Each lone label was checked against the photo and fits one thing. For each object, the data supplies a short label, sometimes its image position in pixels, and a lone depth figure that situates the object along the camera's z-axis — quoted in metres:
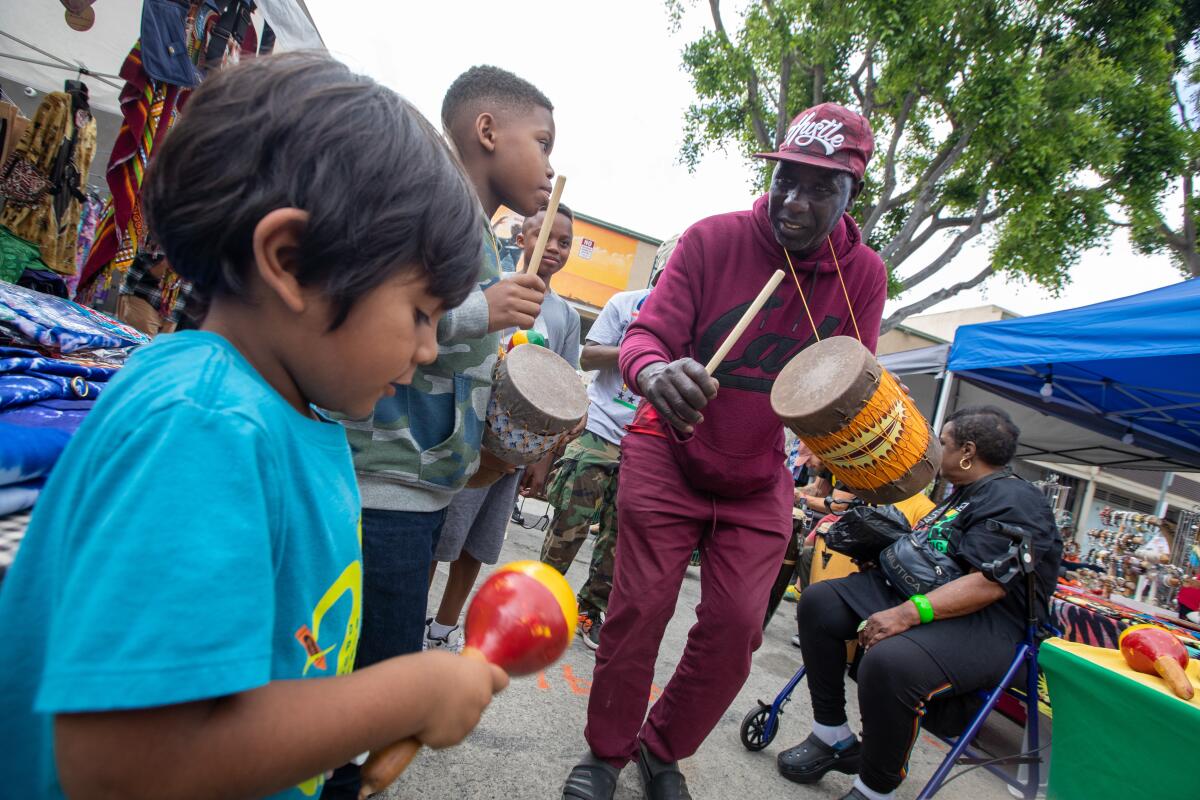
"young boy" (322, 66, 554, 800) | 1.57
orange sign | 25.45
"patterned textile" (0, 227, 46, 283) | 3.68
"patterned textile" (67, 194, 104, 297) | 5.47
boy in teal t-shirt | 0.57
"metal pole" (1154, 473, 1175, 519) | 11.31
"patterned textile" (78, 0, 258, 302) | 3.24
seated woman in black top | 2.51
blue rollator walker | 2.60
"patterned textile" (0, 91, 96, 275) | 3.85
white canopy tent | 4.68
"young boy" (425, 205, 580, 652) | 2.46
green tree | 9.59
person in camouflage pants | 3.68
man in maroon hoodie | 2.12
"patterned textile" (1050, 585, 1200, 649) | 3.64
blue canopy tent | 4.09
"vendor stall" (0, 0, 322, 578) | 1.74
